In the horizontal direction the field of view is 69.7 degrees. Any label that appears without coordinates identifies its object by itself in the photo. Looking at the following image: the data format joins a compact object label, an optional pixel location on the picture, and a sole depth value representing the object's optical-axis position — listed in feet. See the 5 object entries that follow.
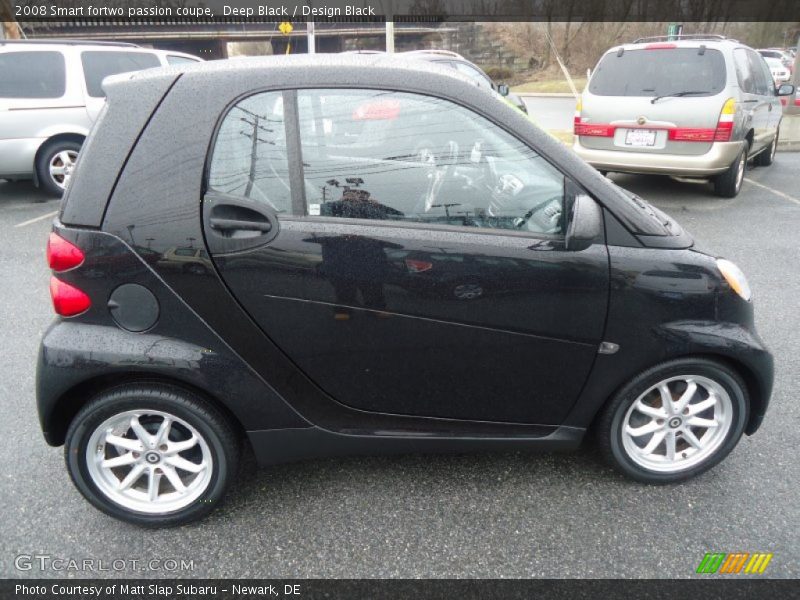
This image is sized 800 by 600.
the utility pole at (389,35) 74.28
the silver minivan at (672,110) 20.68
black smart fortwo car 6.40
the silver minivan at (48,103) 22.41
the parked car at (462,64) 29.82
